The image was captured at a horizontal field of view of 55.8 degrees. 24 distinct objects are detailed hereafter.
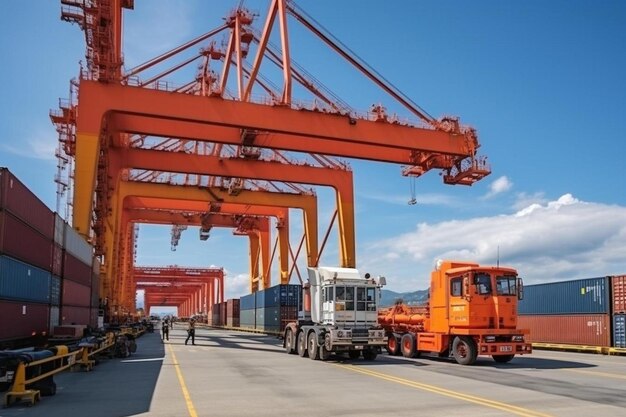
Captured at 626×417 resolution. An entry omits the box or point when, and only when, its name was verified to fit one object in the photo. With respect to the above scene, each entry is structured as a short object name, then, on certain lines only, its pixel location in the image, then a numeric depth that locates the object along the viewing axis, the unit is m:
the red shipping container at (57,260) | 20.70
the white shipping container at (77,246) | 23.84
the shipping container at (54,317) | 20.14
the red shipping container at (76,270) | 23.31
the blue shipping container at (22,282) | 14.52
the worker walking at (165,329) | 39.68
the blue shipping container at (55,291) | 20.47
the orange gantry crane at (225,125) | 26.66
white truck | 20.58
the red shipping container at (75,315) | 22.67
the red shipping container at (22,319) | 14.60
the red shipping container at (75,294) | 23.02
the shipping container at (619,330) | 26.06
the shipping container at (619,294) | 26.19
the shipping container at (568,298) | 27.39
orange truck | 19.70
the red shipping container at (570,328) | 27.27
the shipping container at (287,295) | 43.38
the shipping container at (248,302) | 56.60
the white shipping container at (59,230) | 21.19
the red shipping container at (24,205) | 14.45
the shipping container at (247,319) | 56.48
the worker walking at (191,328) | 33.75
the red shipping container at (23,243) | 14.47
